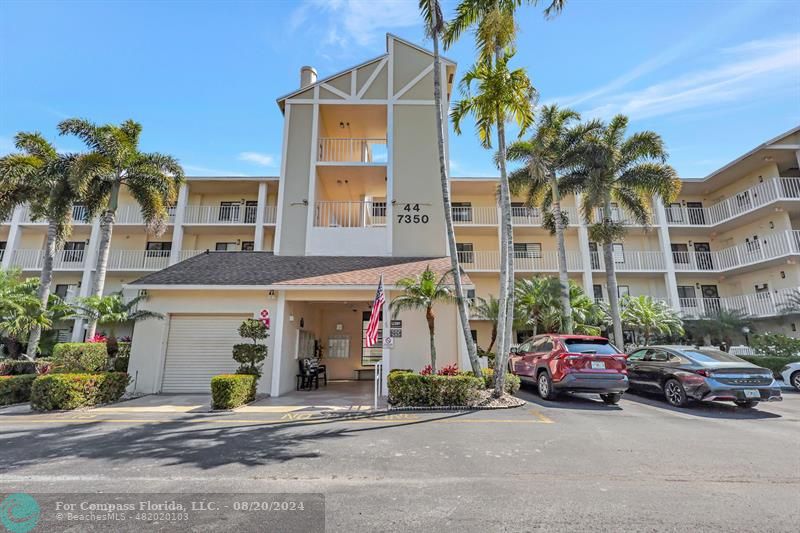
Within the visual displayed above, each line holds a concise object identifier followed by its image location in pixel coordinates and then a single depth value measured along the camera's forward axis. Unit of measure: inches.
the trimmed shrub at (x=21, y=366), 477.1
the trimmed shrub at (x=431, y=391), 356.5
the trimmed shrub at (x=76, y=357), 380.8
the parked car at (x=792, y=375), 513.7
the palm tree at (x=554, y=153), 655.1
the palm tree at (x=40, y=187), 510.9
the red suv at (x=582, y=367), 354.0
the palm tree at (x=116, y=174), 489.1
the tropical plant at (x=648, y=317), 682.2
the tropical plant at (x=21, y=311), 514.0
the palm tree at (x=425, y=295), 396.9
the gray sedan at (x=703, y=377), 337.7
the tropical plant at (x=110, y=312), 438.6
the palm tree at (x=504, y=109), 391.9
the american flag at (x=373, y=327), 359.3
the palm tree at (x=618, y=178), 633.0
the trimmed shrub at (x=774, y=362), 562.9
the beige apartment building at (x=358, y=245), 457.7
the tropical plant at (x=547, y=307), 660.7
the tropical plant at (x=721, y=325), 714.8
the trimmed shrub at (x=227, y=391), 345.4
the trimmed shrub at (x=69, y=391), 343.9
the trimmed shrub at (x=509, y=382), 406.4
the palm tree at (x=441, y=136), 394.9
